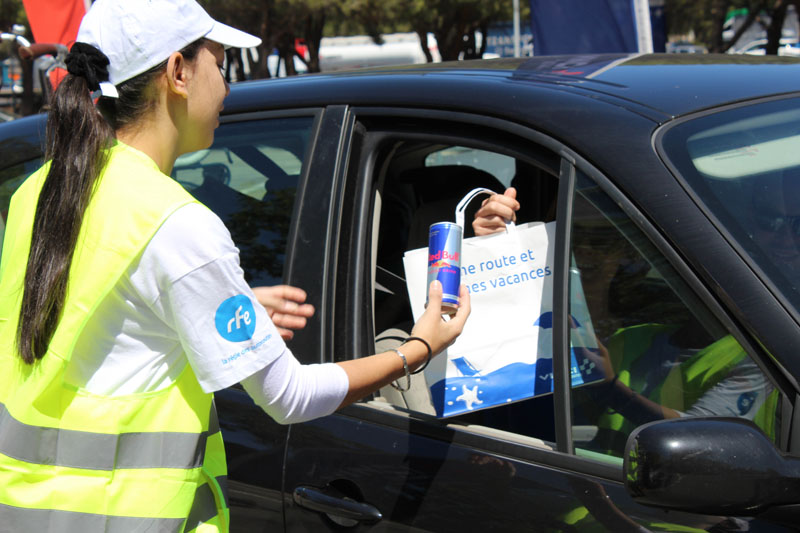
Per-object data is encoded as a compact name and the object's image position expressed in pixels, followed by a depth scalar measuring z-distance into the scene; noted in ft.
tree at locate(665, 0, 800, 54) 70.03
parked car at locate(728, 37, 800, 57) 102.93
